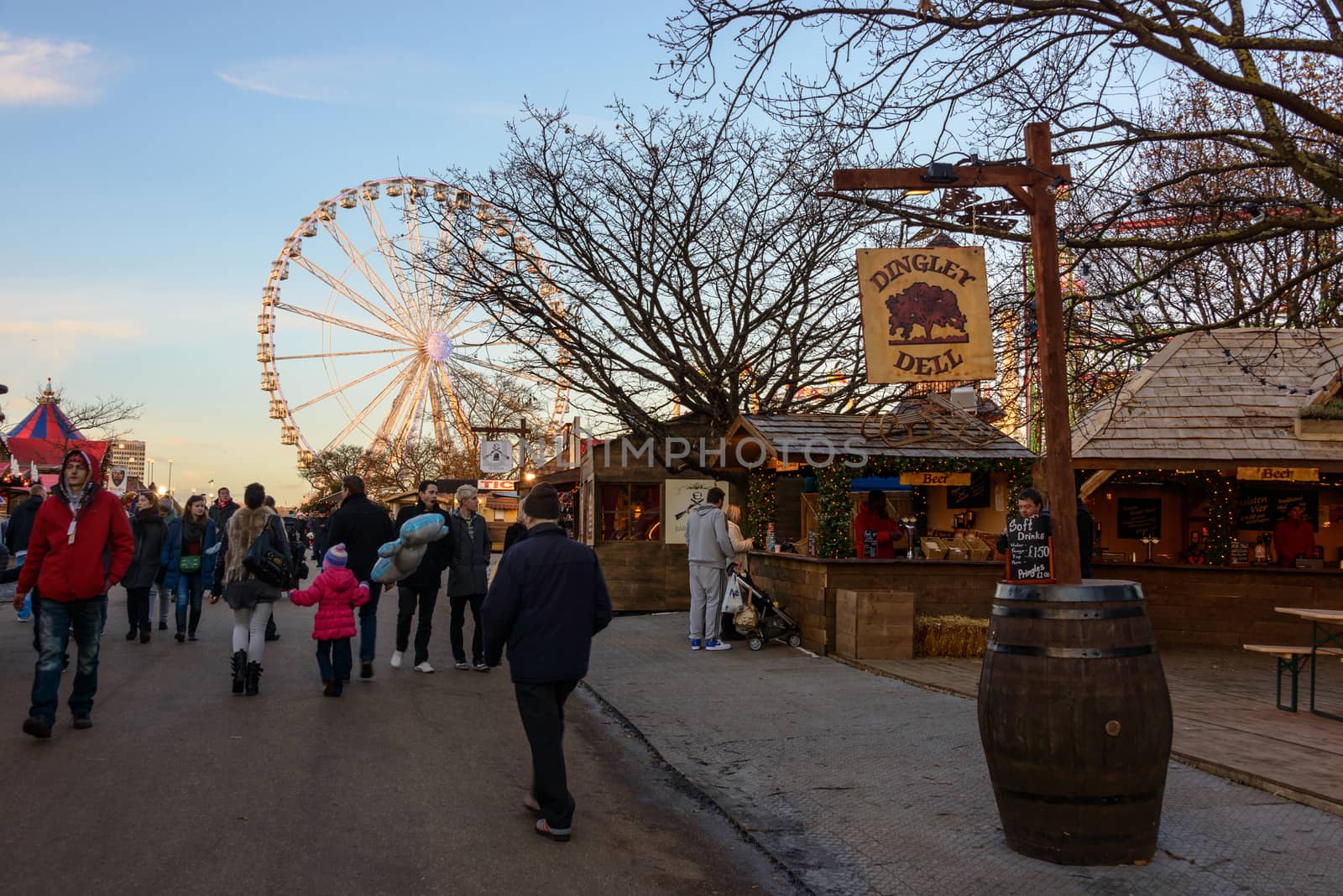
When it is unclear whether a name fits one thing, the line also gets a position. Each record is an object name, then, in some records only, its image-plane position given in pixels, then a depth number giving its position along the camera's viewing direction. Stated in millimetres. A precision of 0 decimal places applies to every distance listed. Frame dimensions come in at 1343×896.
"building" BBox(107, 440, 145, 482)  126512
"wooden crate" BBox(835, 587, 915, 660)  11812
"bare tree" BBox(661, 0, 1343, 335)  7246
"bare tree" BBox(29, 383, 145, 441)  52375
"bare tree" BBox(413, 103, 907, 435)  19266
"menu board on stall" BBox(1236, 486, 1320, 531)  17266
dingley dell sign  8562
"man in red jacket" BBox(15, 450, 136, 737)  7539
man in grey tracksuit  13062
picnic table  8492
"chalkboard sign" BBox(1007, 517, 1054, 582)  10320
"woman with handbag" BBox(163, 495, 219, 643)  13578
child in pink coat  9414
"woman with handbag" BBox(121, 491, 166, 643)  13008
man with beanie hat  5520
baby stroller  12898
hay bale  12133
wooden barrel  4789
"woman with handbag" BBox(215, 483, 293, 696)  9453
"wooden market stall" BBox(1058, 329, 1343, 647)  13820
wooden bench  8781
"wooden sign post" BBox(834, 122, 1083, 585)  6180
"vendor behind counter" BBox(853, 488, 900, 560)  13188
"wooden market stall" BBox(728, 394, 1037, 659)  12680
